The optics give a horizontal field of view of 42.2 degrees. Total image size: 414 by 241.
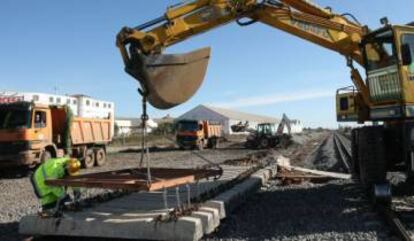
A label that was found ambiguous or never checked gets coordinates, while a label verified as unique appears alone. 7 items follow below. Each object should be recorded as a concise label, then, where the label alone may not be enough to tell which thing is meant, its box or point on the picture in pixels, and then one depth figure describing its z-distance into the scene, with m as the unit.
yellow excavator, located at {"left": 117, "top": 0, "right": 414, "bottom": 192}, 8.67
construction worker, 7.84
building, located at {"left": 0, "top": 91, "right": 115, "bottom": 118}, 56.36
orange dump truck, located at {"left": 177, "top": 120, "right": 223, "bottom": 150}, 39.34
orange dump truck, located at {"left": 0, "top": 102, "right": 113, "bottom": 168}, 18.73
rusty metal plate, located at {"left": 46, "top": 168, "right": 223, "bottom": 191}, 7.08
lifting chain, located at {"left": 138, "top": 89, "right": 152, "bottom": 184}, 7.82
